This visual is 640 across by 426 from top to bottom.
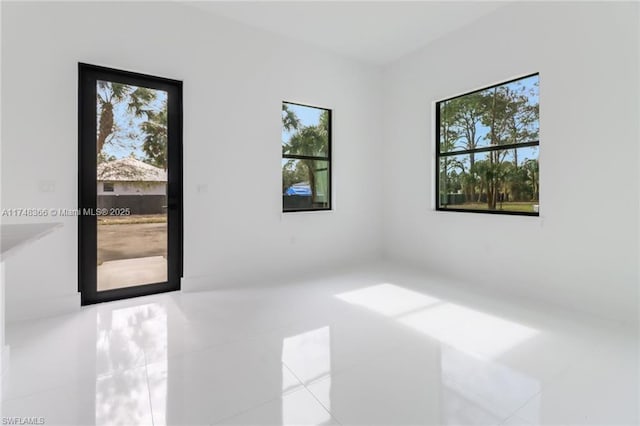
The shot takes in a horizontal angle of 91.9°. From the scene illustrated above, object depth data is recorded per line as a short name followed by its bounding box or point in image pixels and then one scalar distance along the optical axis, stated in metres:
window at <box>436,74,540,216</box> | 3.31
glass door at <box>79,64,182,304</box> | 3.01
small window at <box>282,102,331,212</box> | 4.20
